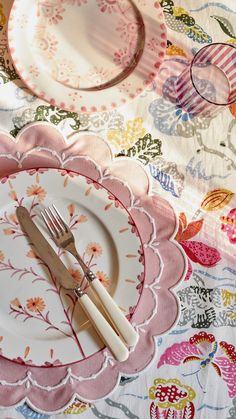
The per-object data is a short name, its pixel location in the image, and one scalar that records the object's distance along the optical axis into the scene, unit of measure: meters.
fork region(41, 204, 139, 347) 0.68
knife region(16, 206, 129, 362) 0.67
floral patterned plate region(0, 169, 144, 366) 0.68
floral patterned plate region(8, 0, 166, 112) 0.75
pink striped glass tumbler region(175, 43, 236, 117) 0.80
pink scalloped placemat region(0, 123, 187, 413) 0.69
